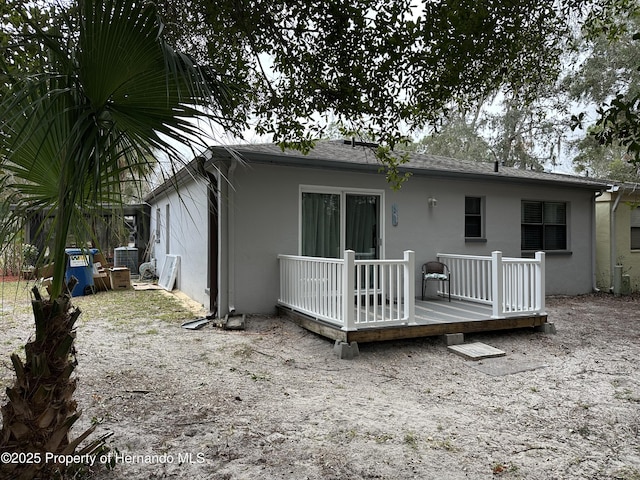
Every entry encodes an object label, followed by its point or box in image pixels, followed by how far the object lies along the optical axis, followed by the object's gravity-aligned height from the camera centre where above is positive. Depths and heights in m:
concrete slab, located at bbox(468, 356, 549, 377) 4.90 -1.47
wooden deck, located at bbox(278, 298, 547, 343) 5.49 -1.15
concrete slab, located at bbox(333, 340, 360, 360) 5.27 -1.34
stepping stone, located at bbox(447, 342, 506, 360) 5.37 -1.41
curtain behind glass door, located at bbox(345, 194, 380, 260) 7.98 +0.30
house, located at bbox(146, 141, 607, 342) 7.14 +0.33
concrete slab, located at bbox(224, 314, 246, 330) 6.55 -1.24
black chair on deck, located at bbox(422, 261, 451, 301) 8.23 -0.57
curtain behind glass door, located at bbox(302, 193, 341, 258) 7.71 +0.30
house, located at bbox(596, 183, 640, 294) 11.05 +0.01
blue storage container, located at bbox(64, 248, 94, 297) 10.34 -0.75
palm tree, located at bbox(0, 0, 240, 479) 1.91 +0.53
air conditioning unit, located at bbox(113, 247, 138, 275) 14.56 -0.56
